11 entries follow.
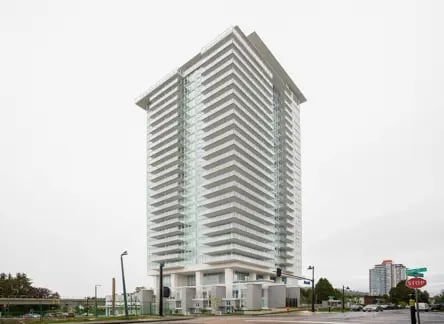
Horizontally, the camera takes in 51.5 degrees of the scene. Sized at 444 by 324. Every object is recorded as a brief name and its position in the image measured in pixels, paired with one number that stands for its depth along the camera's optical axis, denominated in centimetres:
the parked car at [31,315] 4897
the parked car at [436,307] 8749
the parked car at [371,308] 7669
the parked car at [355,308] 8382
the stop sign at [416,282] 1973
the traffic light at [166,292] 5000
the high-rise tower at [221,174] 10462
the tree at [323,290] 14250
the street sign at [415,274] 2053
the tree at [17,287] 11756
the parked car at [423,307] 8429
